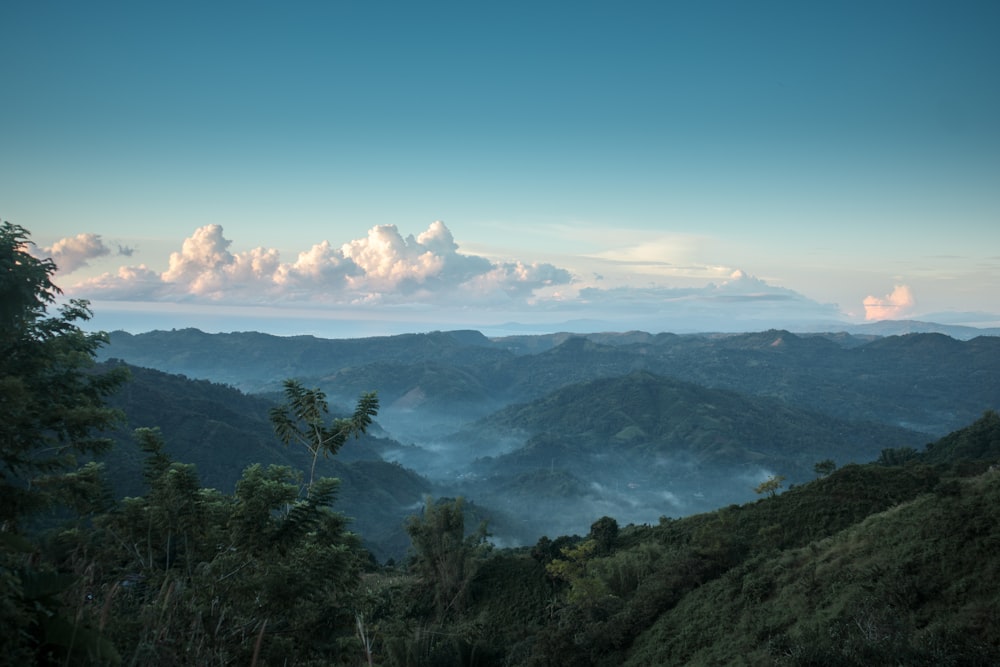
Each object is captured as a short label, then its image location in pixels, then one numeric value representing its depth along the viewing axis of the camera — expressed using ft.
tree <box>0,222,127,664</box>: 43.37
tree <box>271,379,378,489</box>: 55.21
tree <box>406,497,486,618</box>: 135.74
